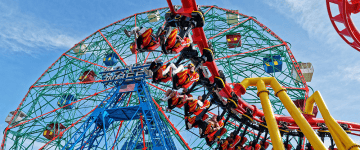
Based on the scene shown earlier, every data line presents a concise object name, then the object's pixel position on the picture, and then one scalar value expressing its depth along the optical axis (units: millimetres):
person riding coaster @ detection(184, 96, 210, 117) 9016
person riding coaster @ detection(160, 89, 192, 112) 8695
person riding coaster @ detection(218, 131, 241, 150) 11820
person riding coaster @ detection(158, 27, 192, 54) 6410
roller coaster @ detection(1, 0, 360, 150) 7215
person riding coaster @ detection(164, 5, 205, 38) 6680
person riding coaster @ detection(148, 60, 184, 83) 7455
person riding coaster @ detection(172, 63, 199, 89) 7520
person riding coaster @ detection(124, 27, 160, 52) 6777
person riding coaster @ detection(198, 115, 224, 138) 10266
